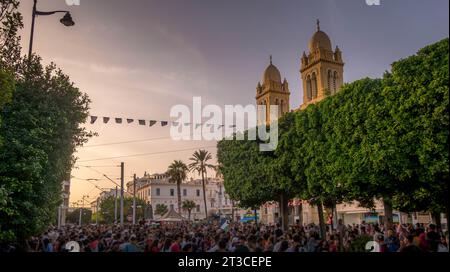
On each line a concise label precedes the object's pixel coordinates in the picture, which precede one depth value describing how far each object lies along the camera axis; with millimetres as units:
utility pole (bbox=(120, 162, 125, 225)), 36519
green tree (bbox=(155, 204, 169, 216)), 94875
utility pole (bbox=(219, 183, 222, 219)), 98812
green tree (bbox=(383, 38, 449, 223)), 14633
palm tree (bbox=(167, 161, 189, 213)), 73188
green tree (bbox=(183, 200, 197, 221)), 82675
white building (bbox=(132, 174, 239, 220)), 99188
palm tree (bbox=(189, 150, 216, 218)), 66250
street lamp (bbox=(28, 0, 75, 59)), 14234
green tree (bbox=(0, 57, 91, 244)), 13039
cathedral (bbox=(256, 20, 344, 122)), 58406
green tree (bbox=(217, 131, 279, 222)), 29375
